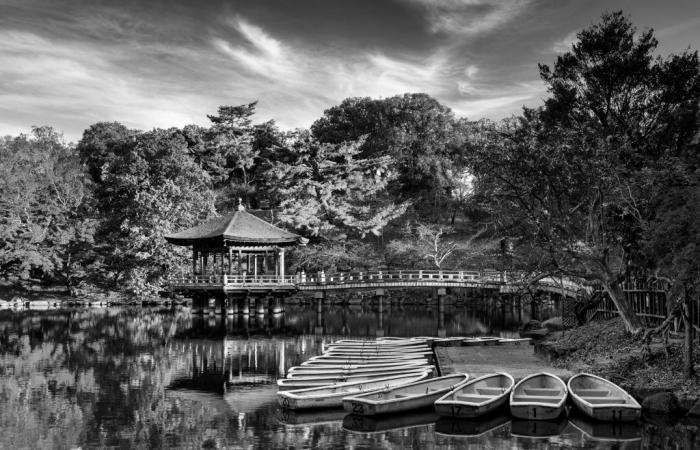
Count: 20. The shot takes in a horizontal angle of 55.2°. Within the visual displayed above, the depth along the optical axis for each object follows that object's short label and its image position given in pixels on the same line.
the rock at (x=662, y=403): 14.92
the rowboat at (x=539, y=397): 14.66
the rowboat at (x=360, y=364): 19.23
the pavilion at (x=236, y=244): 44.25
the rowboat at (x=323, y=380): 17.36
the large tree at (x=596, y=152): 20.89
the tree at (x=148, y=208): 52.19
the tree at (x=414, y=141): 60.19
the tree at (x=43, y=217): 50.50
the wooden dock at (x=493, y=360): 19.50
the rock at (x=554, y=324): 30.91
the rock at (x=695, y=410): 14.64
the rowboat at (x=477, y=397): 14.83
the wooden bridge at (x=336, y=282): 44.28
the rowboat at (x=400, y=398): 15.21
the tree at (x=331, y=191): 54.16
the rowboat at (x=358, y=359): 20.48
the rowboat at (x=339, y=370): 18.30
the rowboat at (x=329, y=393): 15.98
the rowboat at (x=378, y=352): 22.16
